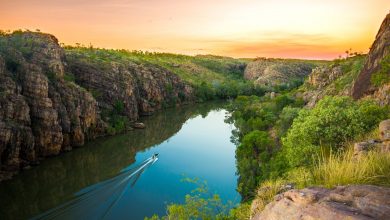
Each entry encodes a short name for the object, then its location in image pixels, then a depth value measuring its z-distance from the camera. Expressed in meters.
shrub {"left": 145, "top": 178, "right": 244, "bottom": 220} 22.45
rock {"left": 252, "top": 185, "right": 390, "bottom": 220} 7.14
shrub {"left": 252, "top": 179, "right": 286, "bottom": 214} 10.22
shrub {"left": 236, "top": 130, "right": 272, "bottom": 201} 37.28
